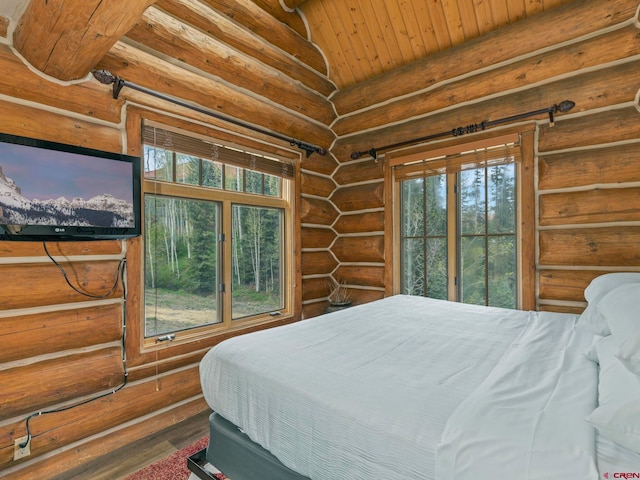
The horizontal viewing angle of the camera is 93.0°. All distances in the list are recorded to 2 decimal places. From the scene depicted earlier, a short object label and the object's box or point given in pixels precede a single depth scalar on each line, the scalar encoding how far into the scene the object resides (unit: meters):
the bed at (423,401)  0.77
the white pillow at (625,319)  0.91
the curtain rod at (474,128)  2.49
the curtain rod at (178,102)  1.97
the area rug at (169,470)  1.72
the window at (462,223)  2.83
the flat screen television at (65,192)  1.65
